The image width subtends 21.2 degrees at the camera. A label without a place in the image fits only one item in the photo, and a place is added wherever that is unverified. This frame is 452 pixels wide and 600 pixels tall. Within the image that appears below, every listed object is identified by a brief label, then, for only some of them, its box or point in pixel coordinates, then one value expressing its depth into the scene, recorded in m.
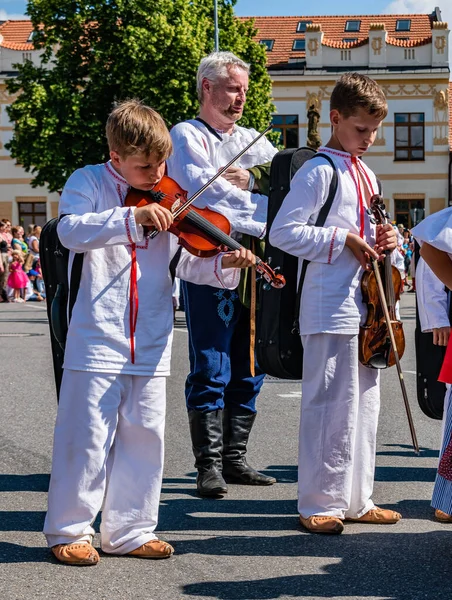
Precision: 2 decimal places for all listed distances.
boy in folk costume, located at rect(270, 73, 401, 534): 5.04
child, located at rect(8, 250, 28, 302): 28.95
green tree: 36.31
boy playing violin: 4.46
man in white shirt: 5.79
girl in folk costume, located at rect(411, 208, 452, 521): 4.58
